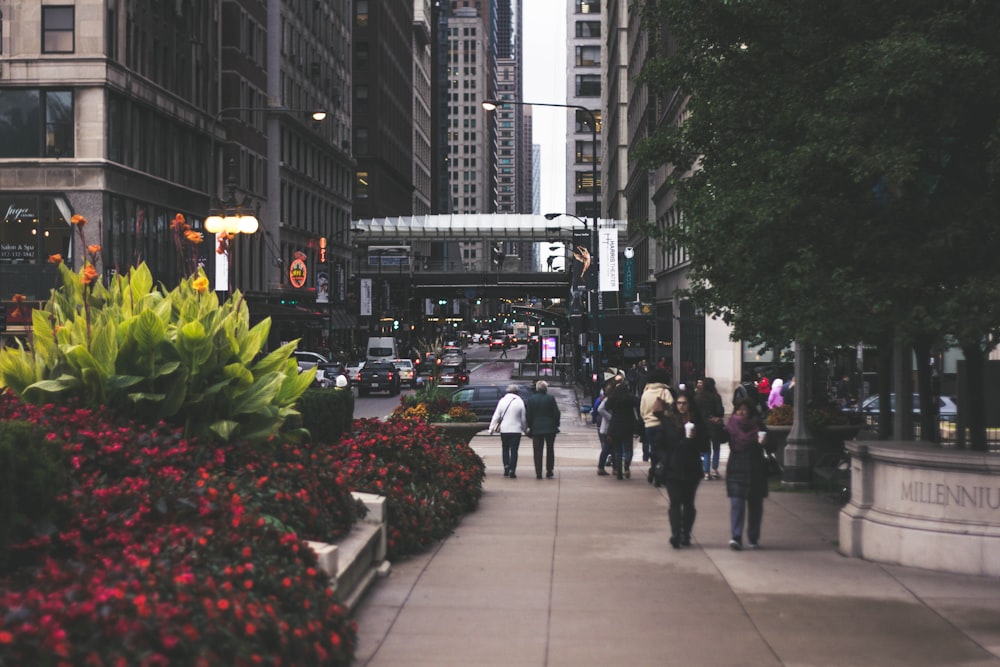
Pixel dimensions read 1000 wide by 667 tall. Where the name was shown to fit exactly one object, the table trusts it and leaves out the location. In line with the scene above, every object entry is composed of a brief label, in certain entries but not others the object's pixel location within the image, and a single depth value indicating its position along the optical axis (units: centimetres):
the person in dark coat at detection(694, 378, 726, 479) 2242
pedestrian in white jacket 2323
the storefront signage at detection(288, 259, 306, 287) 7169
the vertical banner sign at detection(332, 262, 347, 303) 9744
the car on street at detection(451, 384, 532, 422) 3838
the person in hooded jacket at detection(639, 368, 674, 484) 2150
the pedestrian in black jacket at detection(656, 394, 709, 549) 1479
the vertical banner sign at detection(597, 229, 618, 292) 5478
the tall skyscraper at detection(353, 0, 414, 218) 13925
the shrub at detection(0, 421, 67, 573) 782
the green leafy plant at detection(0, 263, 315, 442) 1232
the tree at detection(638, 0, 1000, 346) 1384
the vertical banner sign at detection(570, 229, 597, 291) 6115
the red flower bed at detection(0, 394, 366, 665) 650
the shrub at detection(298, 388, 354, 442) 1586
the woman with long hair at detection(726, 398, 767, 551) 1482
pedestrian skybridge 11162
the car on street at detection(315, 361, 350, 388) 5242
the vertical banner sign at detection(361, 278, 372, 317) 10644
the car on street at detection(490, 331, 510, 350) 14792
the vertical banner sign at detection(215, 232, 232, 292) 3519
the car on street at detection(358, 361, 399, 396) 6097
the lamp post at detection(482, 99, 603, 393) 4686
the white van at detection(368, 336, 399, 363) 8144
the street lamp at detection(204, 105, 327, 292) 3147
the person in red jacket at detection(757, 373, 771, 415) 3258
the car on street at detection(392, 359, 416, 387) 6662
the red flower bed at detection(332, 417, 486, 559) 1426
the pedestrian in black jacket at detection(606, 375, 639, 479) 2273
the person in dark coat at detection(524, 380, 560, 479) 2328
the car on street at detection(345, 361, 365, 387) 6421
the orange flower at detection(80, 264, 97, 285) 1199
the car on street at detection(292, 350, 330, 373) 5792
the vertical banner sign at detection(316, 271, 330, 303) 8494
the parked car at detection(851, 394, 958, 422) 3103
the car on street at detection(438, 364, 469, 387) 5822
